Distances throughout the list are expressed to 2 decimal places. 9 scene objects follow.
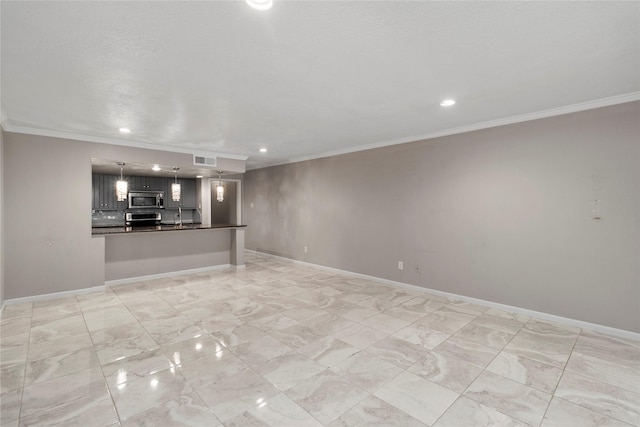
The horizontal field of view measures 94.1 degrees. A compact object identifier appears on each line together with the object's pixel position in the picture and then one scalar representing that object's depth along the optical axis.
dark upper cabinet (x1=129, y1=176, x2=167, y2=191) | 7.93
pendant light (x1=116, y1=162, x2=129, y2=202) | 4.73
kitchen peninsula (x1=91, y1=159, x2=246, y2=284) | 5.39
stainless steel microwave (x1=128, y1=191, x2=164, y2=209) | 7.78
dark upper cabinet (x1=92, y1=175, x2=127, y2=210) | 7.32
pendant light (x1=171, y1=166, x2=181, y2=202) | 5.59
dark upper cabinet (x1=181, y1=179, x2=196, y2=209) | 8.61
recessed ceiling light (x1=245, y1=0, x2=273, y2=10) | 1.64
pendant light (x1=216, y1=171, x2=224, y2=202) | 6.19
